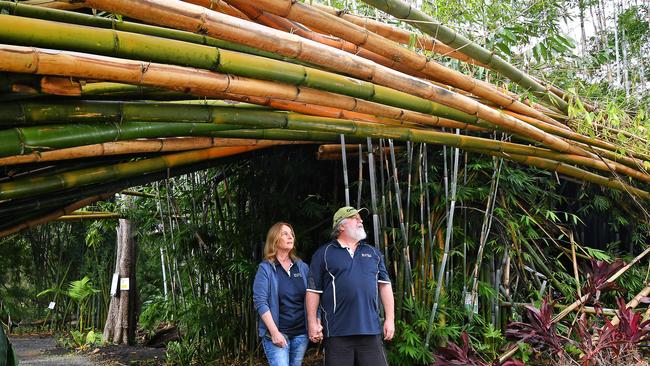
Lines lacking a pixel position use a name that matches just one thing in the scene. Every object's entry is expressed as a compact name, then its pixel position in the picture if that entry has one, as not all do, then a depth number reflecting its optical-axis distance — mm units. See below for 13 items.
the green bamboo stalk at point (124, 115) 1679
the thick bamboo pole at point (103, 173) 2156
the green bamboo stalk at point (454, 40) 2076
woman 2627
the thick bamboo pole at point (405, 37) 2527
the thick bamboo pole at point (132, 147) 2032
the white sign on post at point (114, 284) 6091
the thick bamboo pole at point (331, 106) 1921
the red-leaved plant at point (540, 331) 2992
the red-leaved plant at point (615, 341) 2908
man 2580
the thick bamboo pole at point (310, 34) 1982
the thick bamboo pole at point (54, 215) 2729
